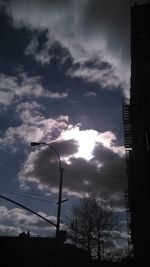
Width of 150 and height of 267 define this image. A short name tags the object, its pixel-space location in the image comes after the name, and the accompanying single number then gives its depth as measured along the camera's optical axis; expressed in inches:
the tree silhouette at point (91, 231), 1554.7
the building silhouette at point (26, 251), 1193.6
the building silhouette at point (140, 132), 788.8
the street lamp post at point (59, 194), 519.3
